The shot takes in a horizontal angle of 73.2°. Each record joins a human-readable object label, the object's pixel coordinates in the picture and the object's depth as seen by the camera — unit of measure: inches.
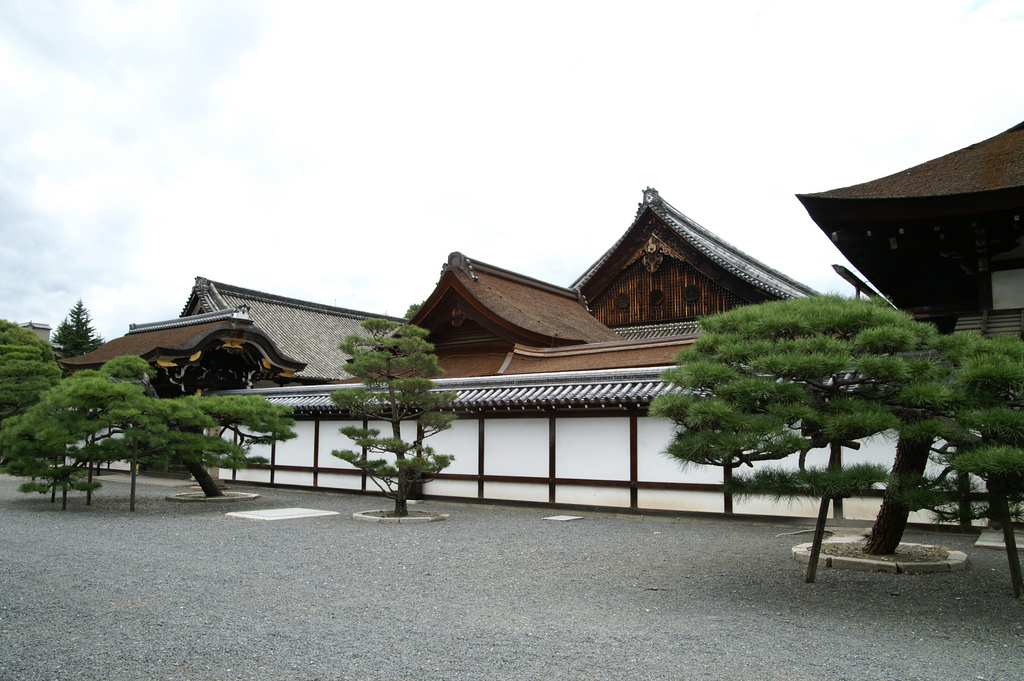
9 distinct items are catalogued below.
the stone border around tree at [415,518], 420.8
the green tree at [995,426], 184.4
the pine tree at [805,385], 207.3
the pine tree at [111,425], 451.5
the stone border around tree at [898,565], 252.5
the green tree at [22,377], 617.0
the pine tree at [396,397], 425.4
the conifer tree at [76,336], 1572.3
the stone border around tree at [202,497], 536.1
